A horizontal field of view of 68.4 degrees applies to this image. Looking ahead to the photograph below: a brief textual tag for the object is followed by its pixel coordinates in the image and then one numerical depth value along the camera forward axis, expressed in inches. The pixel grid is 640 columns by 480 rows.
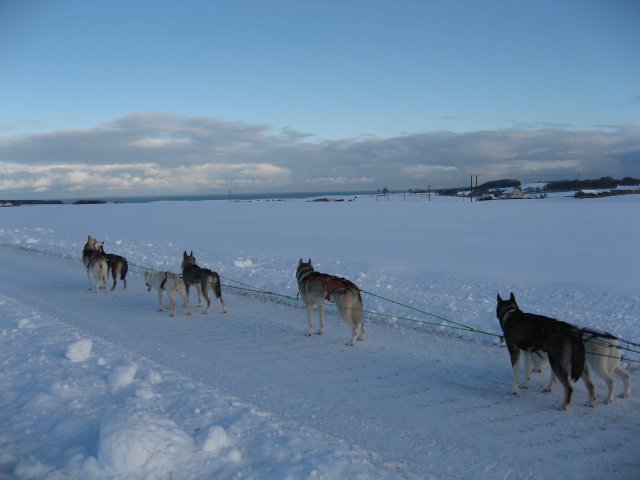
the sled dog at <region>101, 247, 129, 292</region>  478.3
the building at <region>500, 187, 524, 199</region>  3669.0
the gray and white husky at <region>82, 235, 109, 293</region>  470.9
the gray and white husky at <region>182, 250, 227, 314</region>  383.9
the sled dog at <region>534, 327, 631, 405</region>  204.8
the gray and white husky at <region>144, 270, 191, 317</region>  383.2
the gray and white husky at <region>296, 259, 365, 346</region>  297.3
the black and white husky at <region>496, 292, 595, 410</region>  202.8
